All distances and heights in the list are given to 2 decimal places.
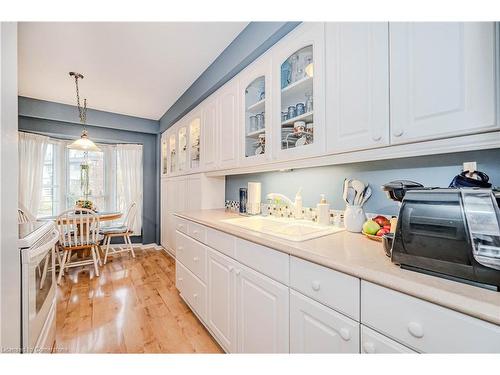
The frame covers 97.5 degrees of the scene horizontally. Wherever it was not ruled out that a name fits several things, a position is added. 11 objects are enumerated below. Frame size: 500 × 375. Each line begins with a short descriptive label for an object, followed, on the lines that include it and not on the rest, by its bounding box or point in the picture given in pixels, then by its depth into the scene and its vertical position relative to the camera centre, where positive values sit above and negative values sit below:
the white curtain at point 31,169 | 3.15 +0.29
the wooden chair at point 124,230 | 3.38 -0.67
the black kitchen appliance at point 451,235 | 0.58 -0.14
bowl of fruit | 1.08 -0.21
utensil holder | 1.26 -0.18
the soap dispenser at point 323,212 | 1.47 -0.17
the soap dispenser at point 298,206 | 1.69 -0.14
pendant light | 2.69 +0.54
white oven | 1.02 -0.55
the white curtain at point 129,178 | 4.01 +0.19
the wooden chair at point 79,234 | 2.75 -0.60
